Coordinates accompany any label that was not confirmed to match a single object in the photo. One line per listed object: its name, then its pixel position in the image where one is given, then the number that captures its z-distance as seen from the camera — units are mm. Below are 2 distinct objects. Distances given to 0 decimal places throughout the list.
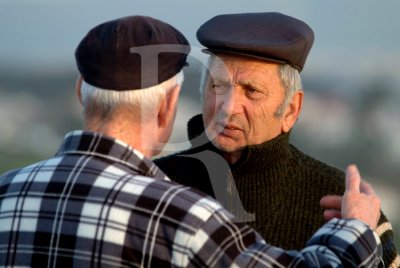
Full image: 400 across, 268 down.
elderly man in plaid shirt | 4066
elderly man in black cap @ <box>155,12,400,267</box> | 5818
